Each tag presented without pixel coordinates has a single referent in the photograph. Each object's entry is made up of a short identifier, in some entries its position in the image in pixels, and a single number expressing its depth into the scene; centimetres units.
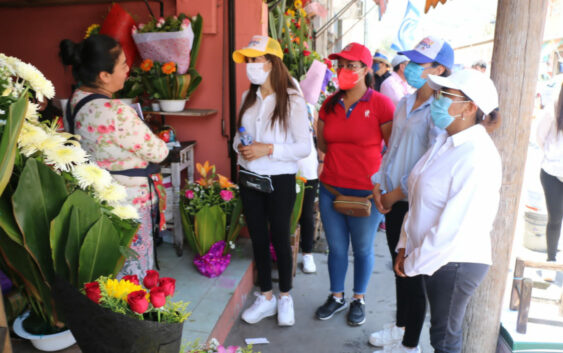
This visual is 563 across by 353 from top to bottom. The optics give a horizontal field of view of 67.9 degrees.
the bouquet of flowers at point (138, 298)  88
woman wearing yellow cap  231
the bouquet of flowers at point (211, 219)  290
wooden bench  220
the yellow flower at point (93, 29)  311
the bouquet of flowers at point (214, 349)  116
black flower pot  82
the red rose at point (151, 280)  98
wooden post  183
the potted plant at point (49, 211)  104
